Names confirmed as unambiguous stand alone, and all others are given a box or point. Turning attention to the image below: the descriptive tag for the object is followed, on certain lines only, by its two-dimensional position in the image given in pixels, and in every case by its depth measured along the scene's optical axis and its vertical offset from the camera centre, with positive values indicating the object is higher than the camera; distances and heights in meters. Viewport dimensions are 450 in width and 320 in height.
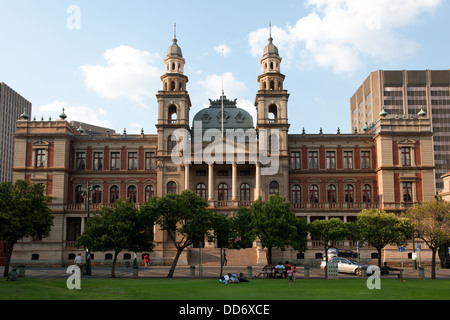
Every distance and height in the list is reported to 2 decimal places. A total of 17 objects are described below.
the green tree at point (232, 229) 45.41 -1.01
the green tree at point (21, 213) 40.12 +0.60
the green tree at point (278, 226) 48.31 -0.68
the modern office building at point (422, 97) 120.12 +31.34
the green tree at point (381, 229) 45.88 -0.95
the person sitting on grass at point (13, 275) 33.66 -3.90
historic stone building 64.88 +7.65
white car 43.41 -4.29
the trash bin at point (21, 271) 39.18 -4.26
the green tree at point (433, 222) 40.12 -0.25
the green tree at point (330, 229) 47.59 -0.99
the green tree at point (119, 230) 42.81 -0.94
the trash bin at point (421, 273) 39.53 -4.52
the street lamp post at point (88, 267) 45.69 -4.58
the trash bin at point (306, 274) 39.32 -4.50
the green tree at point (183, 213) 42.78 +0.59
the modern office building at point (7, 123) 163.75 +33.96
